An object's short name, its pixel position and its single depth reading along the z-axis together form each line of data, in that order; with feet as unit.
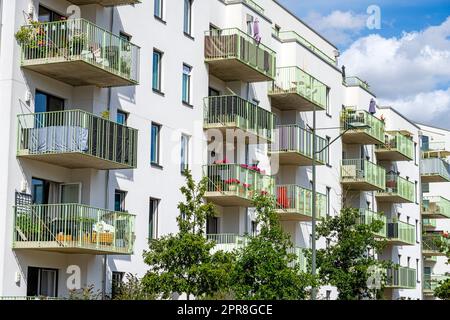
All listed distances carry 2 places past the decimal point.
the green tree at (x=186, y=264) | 86.48
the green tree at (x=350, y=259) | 130.62
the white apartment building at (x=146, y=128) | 80.02
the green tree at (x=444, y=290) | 145.69
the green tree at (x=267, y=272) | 97.40
